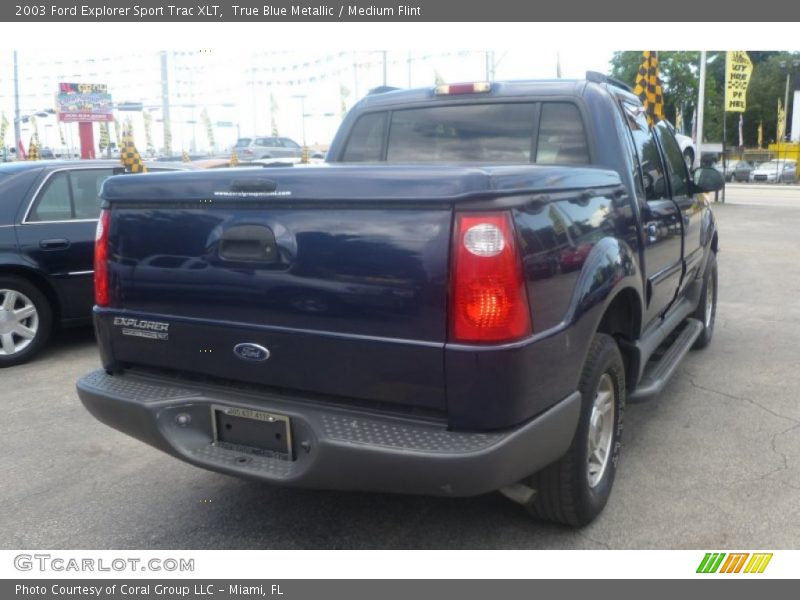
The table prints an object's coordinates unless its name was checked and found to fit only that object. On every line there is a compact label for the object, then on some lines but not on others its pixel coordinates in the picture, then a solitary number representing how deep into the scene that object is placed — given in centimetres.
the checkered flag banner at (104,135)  4316
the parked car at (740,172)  4572
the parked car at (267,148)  3594
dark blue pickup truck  251
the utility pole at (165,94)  3297
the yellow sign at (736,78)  2108
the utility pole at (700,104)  2256
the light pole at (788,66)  6226
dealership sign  4016
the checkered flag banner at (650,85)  889
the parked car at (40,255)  601
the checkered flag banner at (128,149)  1291
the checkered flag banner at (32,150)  2372
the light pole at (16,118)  3584
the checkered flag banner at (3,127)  4745
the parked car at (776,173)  4438
